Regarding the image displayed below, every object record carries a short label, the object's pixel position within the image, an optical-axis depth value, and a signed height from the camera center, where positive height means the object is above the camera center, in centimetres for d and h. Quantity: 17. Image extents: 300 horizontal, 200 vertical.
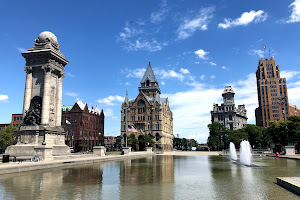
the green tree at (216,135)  9844 +32
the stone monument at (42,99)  3500 +594
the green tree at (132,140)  9356 -166
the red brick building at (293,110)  17260 +1963
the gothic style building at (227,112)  14529 +1443
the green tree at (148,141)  9738 -194
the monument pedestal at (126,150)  5515 -314
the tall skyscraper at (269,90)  16362 +3139
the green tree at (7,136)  7169 +32
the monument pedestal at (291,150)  4562 -280
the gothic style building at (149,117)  10775 +864
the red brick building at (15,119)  11306 +852
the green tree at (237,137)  9050 -54
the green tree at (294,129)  5622 +146
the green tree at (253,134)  9838 +62
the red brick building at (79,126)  9796 +440
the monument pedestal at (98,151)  4422 -267
